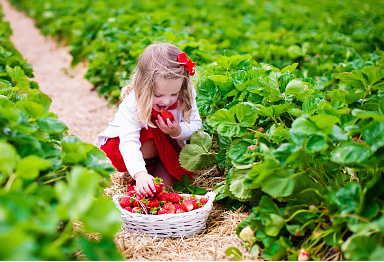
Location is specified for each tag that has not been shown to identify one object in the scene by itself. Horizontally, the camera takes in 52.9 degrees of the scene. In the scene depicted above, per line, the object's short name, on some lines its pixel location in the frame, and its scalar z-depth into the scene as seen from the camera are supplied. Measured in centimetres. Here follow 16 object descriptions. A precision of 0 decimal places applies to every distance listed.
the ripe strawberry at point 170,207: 204
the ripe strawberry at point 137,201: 211
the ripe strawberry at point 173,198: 214
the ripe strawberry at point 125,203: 214
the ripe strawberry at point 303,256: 160
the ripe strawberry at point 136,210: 205
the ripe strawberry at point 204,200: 214
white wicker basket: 198
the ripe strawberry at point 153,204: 209
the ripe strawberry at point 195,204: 209
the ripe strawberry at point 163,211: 204
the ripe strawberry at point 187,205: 204
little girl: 226
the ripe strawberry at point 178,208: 207
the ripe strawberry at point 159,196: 216
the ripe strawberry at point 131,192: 224
